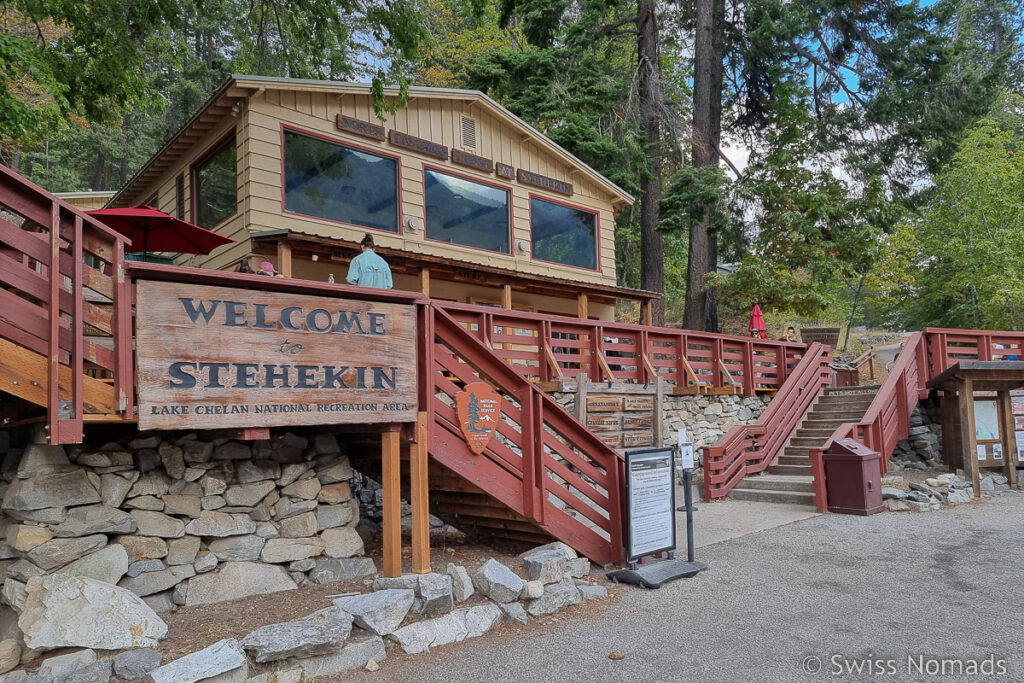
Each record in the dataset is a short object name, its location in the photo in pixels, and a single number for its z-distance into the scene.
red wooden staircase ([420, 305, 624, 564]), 6.27
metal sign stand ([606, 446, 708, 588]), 6.61
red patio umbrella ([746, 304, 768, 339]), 17.26
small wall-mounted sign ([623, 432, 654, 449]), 11.17
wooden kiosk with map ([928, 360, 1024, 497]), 12.29
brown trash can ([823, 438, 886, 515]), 9.98
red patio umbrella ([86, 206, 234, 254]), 8.59
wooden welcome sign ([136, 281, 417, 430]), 4.73
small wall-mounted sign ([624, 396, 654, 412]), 11.42
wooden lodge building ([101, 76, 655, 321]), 11.08
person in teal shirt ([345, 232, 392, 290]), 7.61
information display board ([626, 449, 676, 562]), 6.80
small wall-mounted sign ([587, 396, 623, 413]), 10.73
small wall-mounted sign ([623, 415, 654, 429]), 11.32
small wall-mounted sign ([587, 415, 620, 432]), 10.71
